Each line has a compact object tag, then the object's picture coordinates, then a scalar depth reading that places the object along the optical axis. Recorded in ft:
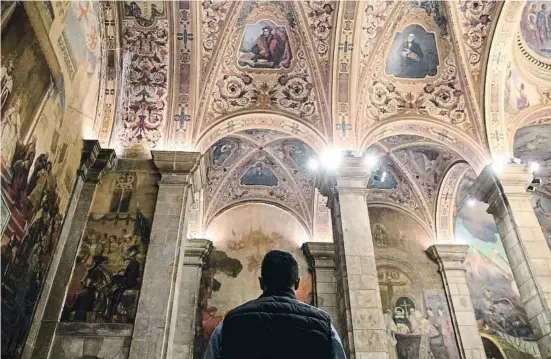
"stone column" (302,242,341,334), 34.37
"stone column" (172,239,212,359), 31.22
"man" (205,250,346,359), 6.03
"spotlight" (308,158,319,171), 37.01
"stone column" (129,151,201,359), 19.47
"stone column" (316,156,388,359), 20.40
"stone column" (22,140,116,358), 19.11
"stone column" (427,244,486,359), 33.40
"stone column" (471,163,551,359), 22.20
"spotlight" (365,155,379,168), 26.27
